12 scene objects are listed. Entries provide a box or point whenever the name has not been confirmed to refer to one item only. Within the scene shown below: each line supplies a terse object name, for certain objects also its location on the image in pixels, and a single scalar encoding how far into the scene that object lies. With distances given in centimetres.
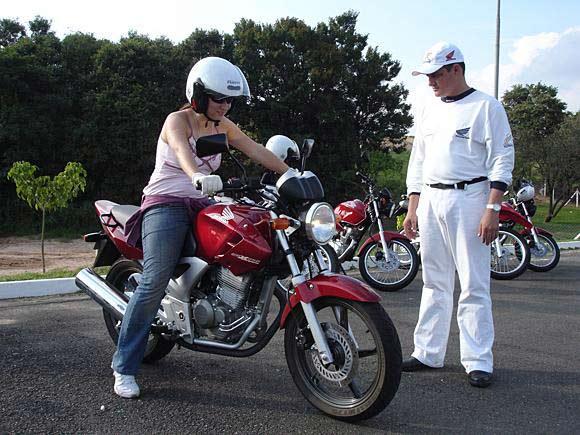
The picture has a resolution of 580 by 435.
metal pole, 1750
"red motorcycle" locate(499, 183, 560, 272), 830
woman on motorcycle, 336
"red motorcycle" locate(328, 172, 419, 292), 714
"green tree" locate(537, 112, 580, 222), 2541
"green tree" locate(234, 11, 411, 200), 2653
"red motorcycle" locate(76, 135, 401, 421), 308
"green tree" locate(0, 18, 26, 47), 2684
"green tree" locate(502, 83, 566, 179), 2619
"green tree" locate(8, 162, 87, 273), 960
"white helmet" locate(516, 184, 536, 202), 862
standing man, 372
